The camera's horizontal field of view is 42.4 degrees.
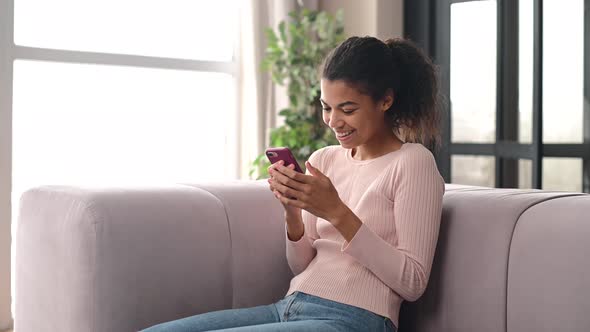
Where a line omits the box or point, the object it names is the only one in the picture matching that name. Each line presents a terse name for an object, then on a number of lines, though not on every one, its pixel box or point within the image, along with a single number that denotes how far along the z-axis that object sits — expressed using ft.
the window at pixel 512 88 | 10.59
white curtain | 12.92
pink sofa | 4.84
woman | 5.14
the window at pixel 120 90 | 11.17
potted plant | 12.26
